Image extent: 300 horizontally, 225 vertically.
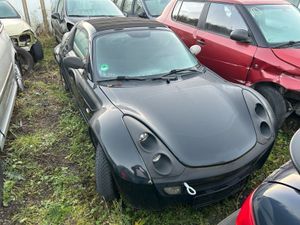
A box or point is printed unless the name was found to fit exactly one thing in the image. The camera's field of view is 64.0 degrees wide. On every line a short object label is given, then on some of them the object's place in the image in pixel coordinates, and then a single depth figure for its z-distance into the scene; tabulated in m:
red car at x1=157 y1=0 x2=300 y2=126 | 3.03
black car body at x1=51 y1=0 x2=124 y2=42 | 5.50
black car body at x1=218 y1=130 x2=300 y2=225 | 1.09
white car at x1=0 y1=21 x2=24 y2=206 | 2.89
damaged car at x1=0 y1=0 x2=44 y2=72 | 5.00
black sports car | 1.90
